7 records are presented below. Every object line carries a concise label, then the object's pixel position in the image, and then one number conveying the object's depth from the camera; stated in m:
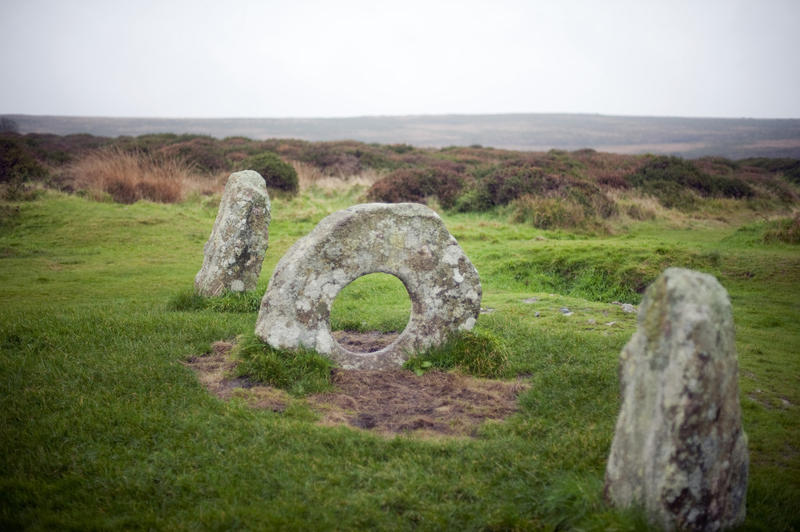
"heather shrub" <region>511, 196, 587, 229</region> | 19.98
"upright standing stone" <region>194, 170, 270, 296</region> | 11.04
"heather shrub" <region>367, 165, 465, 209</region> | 25.03
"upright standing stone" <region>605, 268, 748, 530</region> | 3.95
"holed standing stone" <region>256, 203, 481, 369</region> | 7.62
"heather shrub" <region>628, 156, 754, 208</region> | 25.20
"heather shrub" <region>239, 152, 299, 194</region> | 25.80
